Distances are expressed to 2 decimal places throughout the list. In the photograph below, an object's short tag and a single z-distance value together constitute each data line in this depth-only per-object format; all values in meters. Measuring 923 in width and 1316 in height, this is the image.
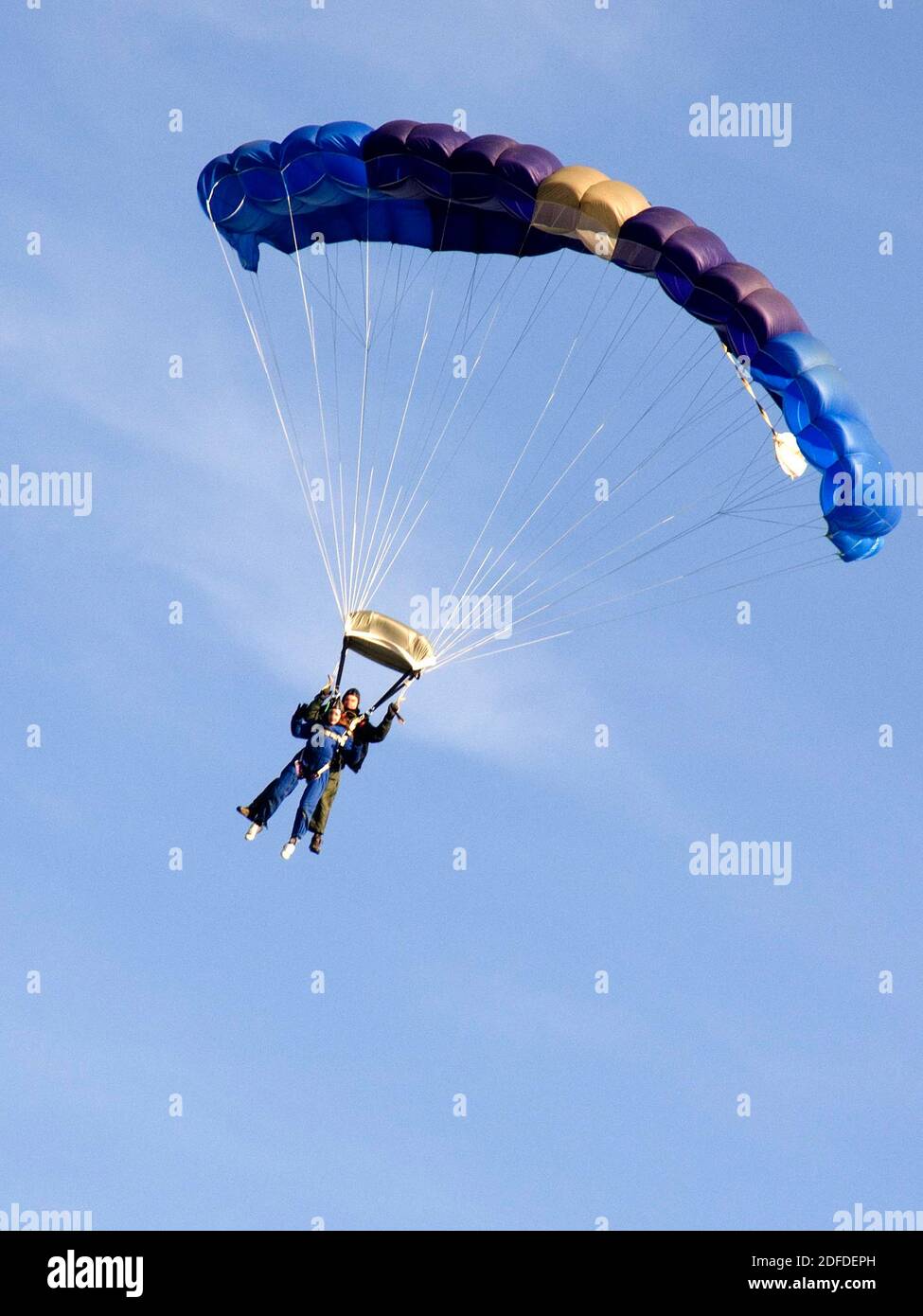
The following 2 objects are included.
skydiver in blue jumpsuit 24.39
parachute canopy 24.34
